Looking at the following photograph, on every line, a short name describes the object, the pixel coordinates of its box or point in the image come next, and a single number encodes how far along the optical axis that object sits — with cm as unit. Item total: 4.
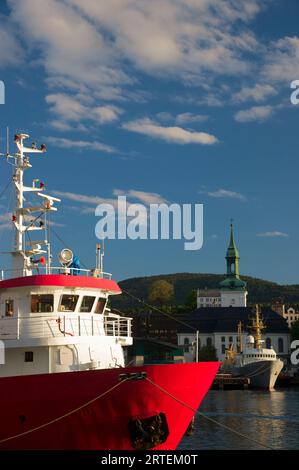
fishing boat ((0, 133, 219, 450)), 2127
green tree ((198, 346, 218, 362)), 13350
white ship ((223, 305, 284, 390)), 9006
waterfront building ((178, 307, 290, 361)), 14262
